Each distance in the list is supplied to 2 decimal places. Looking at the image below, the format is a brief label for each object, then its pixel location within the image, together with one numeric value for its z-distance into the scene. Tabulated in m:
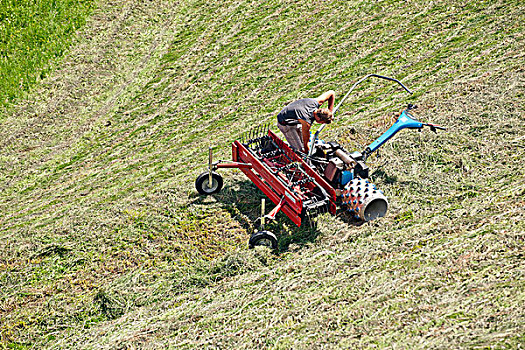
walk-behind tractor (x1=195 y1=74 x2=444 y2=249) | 18.28
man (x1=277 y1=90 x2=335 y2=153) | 19.55
